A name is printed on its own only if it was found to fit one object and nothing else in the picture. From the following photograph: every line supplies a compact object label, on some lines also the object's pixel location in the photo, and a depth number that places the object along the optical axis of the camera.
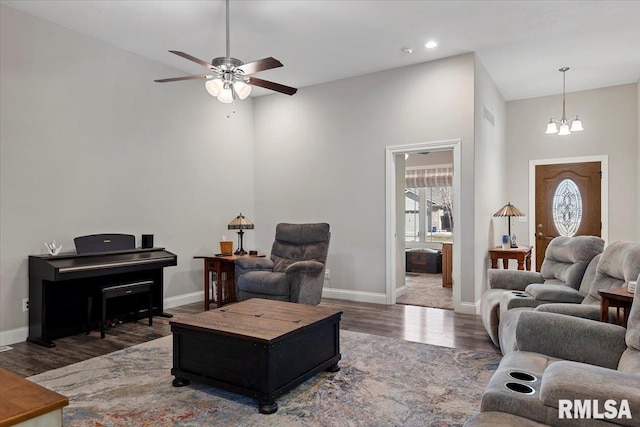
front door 6.40
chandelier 5.51
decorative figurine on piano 3.91
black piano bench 3.94
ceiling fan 3.27
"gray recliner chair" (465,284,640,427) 1.38
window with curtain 9.34
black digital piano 3.72
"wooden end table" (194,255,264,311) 5.15
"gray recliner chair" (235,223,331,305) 4.48
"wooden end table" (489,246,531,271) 5.28
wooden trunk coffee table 2.44
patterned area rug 2.33
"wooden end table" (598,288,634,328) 2.23
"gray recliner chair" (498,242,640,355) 2.50
